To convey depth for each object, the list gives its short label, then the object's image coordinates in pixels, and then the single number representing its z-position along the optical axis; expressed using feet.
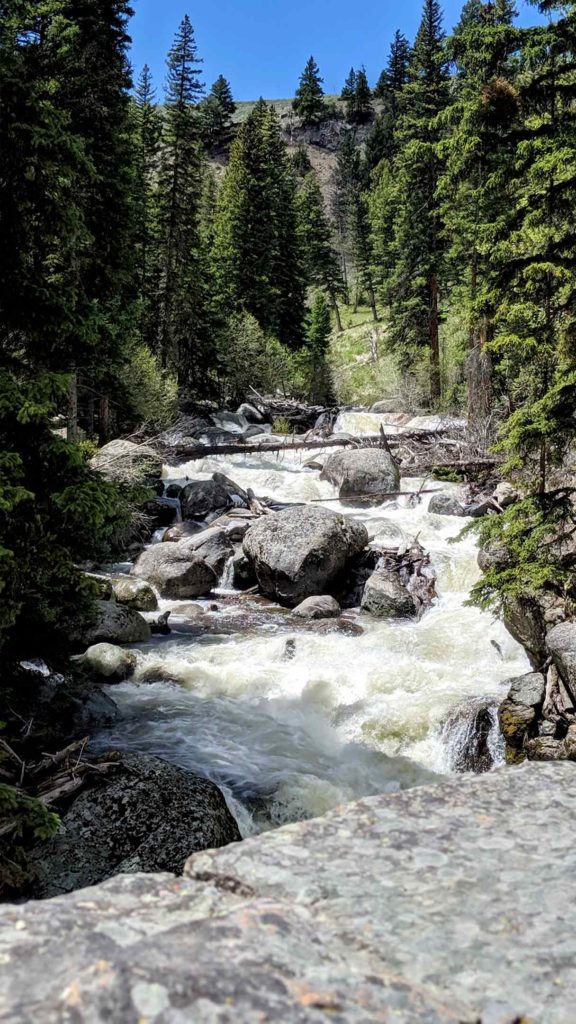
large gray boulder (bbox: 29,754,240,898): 17.37
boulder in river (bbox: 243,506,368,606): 47.29
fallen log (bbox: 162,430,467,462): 79.46
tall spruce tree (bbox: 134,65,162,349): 104.37
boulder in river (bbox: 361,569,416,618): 43.96
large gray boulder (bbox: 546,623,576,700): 24.29
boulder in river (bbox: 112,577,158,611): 45.47
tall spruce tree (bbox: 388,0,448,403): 99.25
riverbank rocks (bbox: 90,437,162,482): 49.52
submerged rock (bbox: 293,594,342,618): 44.11
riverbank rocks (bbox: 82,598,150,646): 38.24
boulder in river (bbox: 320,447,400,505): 65.26
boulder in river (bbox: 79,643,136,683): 33.86
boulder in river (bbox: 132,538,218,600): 49.32
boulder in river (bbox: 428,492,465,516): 58.23
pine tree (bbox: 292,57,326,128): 406.41
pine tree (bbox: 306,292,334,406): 140.97
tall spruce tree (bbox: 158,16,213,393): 104.94
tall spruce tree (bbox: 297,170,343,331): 211.20
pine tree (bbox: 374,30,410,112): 358.43
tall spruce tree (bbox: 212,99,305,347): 140.67
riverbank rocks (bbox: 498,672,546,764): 25.39
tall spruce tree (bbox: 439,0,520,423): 29.14
